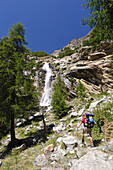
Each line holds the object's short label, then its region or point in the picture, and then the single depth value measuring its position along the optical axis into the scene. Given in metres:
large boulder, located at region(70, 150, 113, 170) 2.79
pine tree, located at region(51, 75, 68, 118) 14.24
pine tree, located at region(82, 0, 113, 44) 6.90
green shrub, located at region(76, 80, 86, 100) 18.23
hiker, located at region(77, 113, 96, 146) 4.86
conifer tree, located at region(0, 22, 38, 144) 8.26
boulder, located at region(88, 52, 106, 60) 21.47
